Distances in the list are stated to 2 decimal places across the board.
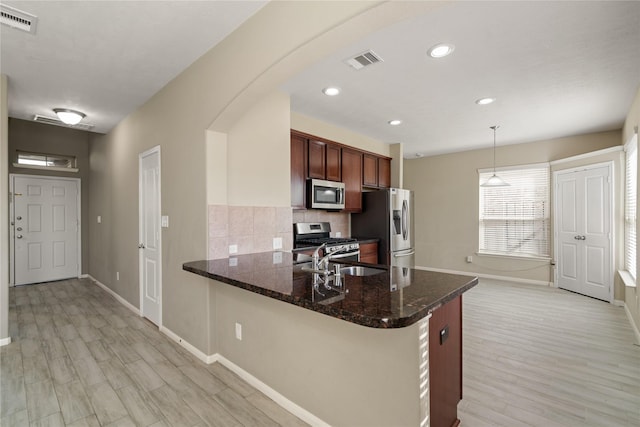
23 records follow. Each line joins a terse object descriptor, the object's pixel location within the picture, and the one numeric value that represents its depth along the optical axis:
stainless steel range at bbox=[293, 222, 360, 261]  4.04
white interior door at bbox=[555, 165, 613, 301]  4.40
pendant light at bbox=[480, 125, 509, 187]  4.84
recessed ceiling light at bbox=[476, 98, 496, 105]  3.40
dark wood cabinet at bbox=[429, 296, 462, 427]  1.54
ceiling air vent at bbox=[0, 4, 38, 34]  1.99
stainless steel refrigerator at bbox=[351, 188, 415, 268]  4.84
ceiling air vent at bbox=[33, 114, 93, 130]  4.07
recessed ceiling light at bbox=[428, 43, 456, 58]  2.33
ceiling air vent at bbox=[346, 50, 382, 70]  2.46
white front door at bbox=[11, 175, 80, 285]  5.13
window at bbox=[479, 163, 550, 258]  5.50
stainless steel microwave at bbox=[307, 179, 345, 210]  4.07
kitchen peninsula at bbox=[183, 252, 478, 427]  1.37
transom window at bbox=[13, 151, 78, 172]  5.20
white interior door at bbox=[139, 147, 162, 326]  3.32
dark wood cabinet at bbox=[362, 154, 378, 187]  5.15
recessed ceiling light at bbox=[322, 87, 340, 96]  3.17
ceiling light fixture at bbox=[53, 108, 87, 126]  3.73
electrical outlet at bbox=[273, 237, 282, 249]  3.10
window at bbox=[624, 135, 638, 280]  3.64
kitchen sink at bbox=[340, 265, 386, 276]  2.17
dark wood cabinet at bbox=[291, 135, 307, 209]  3.88
